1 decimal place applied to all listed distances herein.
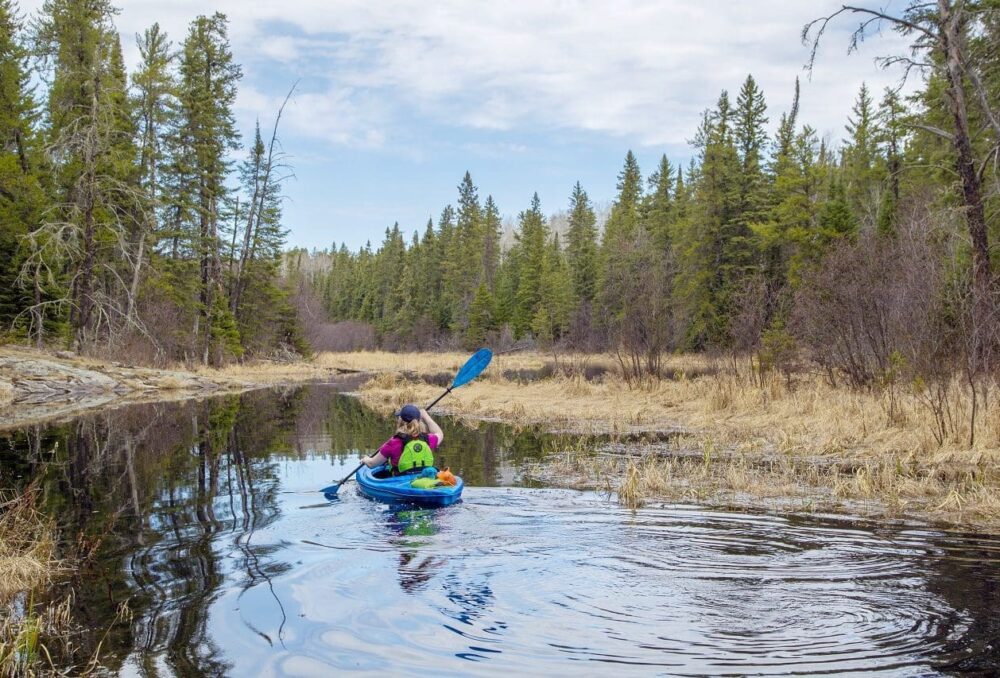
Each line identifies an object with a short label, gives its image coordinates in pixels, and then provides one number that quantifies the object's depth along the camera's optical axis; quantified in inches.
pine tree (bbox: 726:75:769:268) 1667.1
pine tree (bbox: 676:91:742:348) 1688.0
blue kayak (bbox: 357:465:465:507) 363.3
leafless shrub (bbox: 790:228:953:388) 524.7
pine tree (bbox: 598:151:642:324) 1930.6
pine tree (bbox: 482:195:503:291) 3173.0
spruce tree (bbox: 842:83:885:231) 1900.8
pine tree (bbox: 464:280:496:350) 2714.1
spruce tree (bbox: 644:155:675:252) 2374.5
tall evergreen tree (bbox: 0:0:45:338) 1119.6
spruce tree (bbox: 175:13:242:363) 1379.2
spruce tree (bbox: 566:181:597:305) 2620.6
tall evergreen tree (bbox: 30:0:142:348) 956.0
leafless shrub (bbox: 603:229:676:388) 828.6
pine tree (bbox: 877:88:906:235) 1520.7
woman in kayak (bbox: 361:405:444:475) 401.8
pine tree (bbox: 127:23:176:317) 1263.5
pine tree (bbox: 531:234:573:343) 2474.2
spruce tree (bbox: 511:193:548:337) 2849.4
